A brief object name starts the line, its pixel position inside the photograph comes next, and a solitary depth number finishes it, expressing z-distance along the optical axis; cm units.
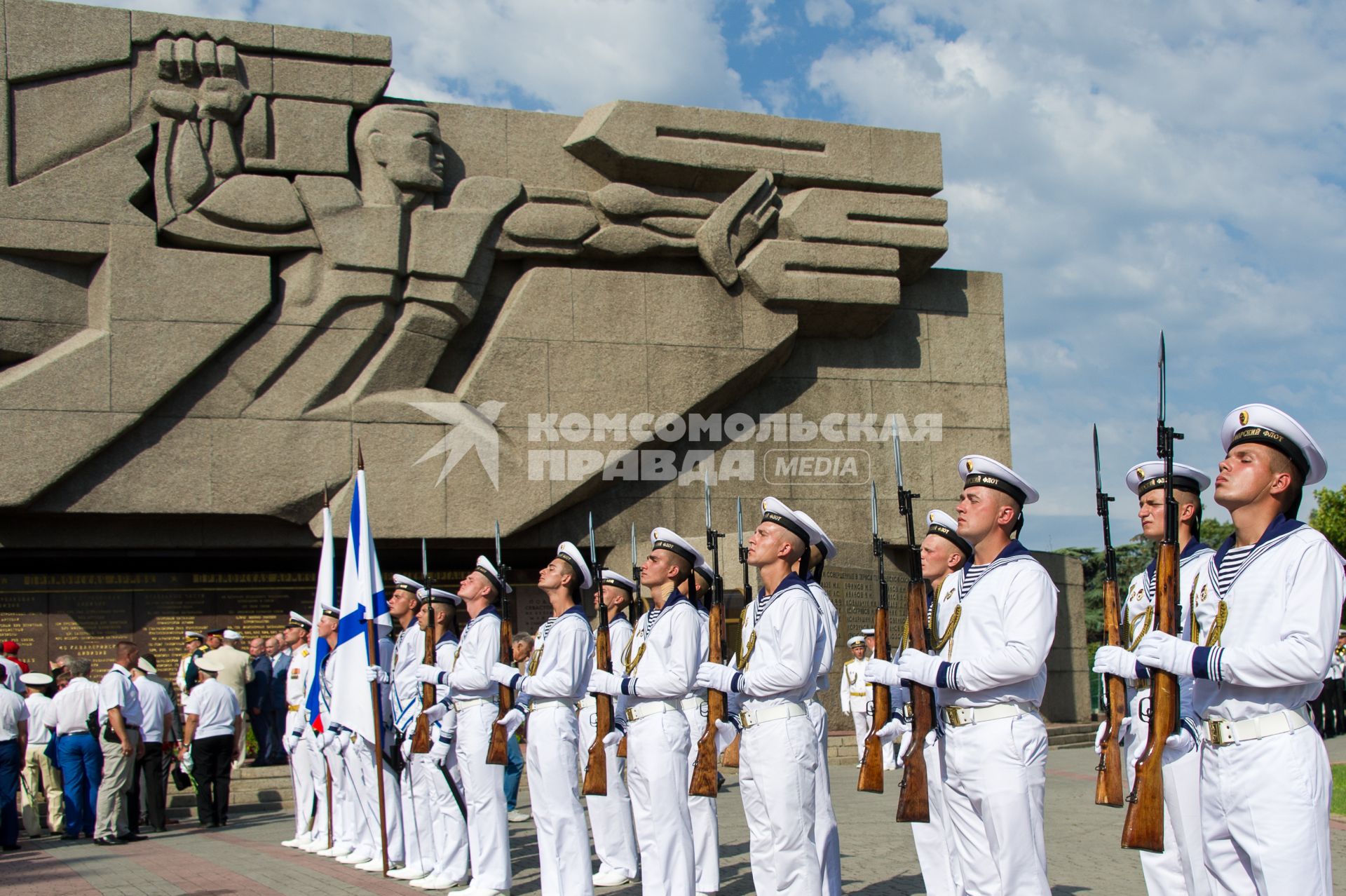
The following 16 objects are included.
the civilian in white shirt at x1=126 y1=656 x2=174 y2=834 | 1211
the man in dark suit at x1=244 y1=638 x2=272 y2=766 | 1445
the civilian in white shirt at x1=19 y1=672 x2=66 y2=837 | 1229
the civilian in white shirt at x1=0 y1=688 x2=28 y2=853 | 1118
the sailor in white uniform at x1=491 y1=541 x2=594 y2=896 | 720
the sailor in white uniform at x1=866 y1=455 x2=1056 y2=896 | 469
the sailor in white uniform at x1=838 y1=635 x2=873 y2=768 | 1388
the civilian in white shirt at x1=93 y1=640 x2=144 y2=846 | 1148
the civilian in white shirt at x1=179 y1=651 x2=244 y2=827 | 1248
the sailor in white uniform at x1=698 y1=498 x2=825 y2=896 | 578
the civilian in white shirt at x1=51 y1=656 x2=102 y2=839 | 1177
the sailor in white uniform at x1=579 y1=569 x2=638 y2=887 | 860
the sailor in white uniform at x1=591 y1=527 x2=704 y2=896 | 671
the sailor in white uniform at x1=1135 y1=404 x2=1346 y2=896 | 390
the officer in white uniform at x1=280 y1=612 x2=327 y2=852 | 1081
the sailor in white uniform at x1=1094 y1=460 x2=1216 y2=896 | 464
